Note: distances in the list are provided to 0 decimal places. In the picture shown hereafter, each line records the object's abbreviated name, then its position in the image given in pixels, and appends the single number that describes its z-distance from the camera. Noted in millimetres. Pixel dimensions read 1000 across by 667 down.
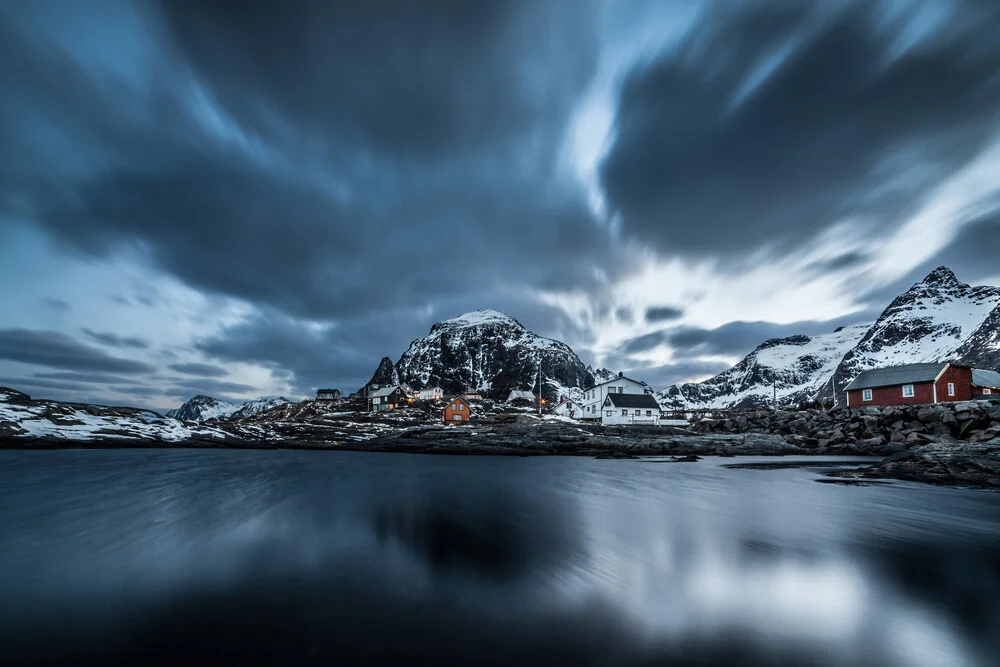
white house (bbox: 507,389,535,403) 157000
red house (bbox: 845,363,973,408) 50219
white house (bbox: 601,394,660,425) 70625
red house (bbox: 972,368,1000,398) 55219
